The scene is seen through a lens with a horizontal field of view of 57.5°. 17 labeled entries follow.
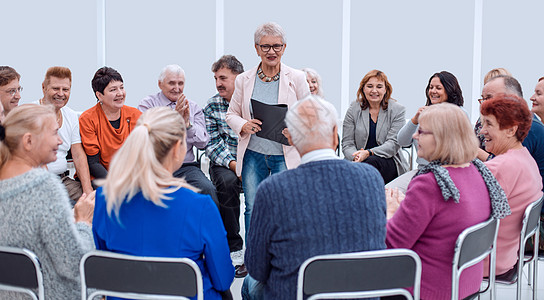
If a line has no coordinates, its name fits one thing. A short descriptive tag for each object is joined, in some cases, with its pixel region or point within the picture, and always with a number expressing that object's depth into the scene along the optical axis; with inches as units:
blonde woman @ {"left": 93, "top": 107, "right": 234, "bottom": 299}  60.4
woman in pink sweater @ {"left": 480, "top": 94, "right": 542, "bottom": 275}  87.9
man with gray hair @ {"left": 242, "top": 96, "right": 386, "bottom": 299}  60.6
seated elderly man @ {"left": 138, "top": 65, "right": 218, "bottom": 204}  143.2
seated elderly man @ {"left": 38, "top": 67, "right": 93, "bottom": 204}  134.8
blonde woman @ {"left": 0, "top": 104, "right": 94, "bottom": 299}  65.7
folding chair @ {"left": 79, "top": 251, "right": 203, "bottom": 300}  60.5
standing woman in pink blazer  121.0
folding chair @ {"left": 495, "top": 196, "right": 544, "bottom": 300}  86.0
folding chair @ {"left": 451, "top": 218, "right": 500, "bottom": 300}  69.4
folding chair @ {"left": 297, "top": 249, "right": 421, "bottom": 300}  59.5
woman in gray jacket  158.6
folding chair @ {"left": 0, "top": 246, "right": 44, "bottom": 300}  64.9
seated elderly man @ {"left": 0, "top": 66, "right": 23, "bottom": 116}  137.1
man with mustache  146.3
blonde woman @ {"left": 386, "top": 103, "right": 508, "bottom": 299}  71.1
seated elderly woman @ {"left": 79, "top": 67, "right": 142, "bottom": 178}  137.3
